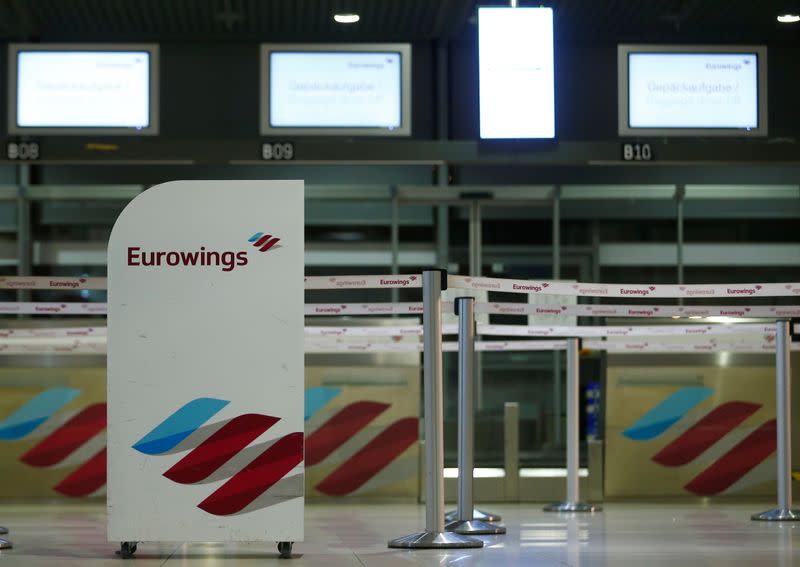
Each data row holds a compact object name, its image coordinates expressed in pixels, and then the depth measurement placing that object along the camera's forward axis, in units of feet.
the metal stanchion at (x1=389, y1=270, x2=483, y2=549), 38.65
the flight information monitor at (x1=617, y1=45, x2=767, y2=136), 76.38
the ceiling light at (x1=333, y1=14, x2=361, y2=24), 88.99
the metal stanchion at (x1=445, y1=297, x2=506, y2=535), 43.39
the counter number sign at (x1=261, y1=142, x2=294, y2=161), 73.77
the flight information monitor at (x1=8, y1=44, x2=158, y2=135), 74.79
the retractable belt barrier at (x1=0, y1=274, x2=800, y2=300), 43.45
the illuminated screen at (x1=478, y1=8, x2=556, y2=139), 72.43
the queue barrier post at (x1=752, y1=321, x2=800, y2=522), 52.70
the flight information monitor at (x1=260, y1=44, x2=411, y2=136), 75.10
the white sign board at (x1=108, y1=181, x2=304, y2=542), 35.01
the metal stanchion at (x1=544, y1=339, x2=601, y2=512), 58.34
